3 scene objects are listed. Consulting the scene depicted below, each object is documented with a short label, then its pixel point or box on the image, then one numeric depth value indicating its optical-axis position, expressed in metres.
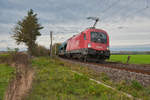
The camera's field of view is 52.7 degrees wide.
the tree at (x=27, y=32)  37.66
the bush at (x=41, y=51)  50.36
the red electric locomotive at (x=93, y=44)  15.11
